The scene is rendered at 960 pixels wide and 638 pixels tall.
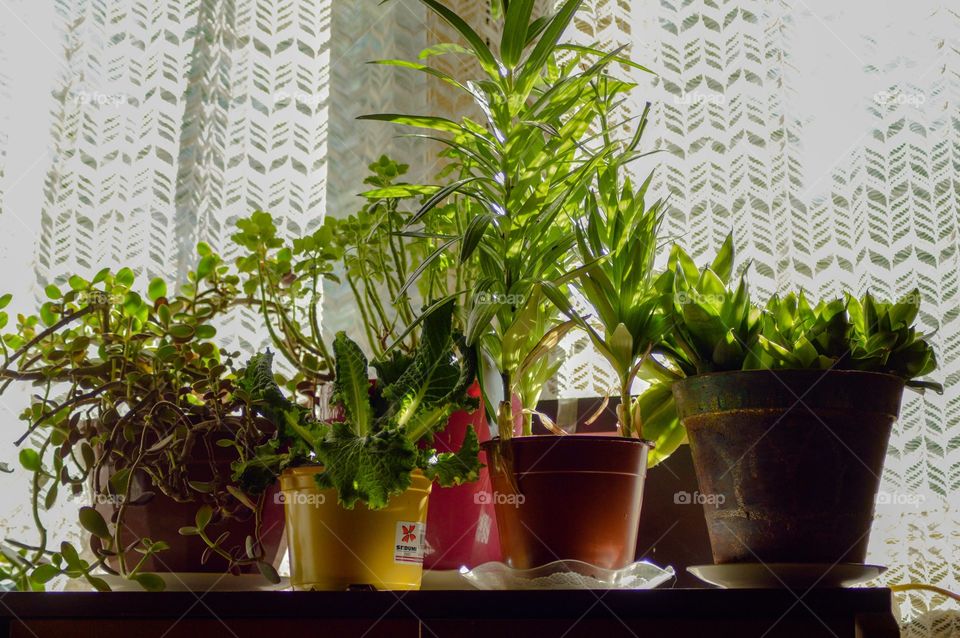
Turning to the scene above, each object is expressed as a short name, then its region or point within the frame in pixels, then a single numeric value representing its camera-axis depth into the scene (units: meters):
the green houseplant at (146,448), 1.00
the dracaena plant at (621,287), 1.01
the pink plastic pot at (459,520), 1.06
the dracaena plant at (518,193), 1.04
